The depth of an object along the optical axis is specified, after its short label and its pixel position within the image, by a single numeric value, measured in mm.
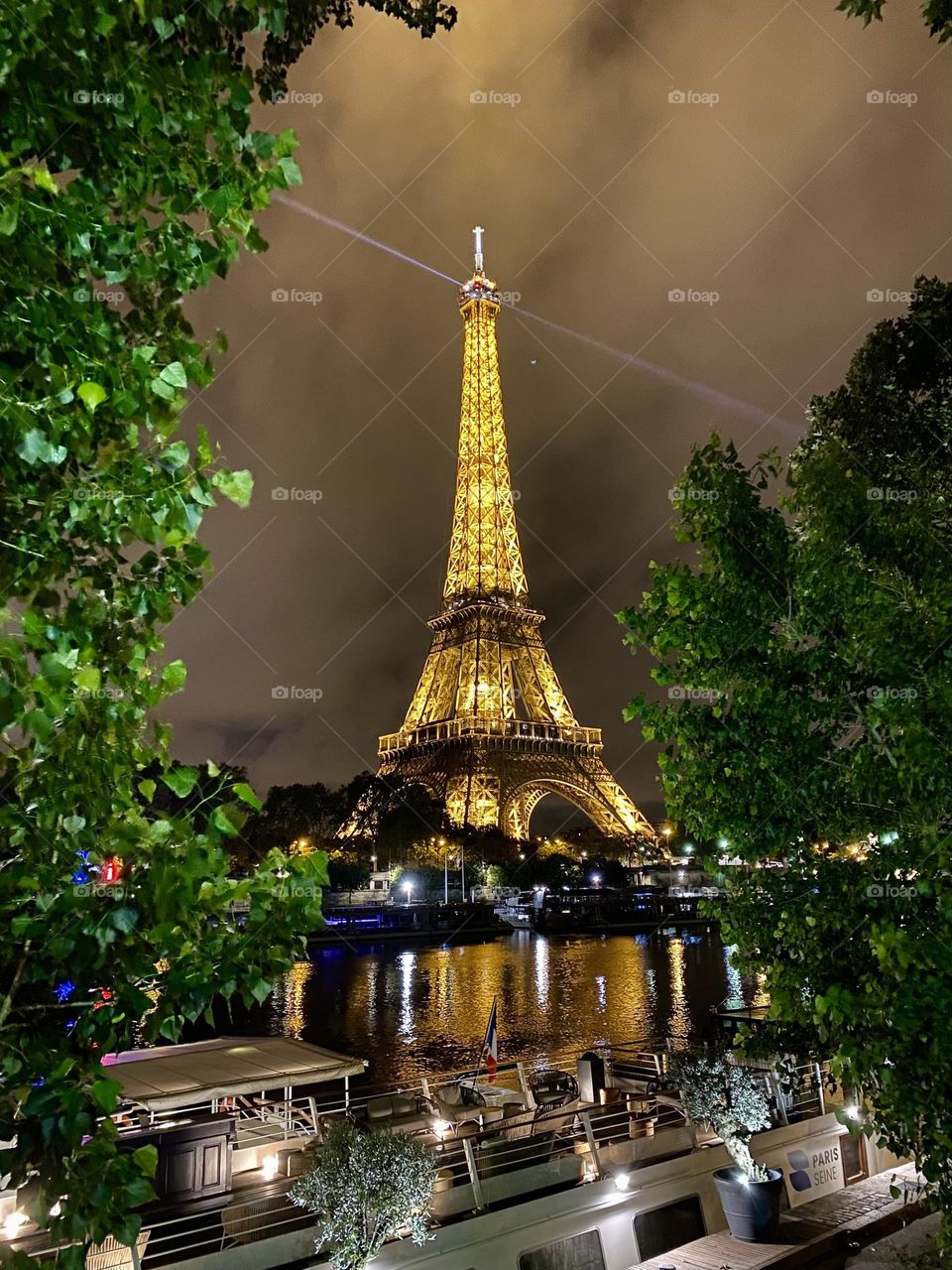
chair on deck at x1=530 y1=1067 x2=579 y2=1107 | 12821
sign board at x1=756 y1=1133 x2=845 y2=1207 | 11836
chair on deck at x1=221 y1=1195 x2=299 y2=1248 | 8695
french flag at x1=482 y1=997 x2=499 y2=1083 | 13805
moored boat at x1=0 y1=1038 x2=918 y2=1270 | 8680
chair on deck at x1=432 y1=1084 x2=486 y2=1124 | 11669
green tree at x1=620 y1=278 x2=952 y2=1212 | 4906
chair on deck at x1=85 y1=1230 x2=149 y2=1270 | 7473
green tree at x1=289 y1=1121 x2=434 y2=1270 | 8023
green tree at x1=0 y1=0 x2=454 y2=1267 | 2240
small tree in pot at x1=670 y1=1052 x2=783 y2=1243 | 10289
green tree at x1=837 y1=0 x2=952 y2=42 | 5258
